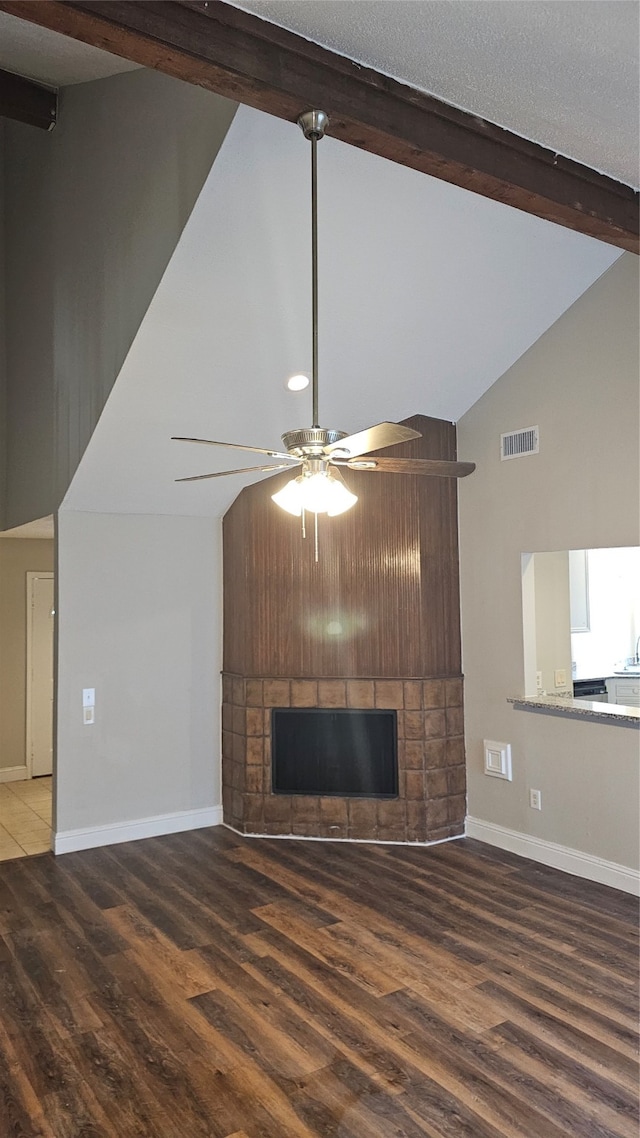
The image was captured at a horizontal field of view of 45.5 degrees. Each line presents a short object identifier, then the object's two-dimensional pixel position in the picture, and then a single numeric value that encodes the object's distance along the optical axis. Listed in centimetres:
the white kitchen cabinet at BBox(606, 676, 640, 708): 630
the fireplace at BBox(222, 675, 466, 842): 512
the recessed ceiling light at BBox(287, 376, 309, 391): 430
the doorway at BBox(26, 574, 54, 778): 747
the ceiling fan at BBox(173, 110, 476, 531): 250
